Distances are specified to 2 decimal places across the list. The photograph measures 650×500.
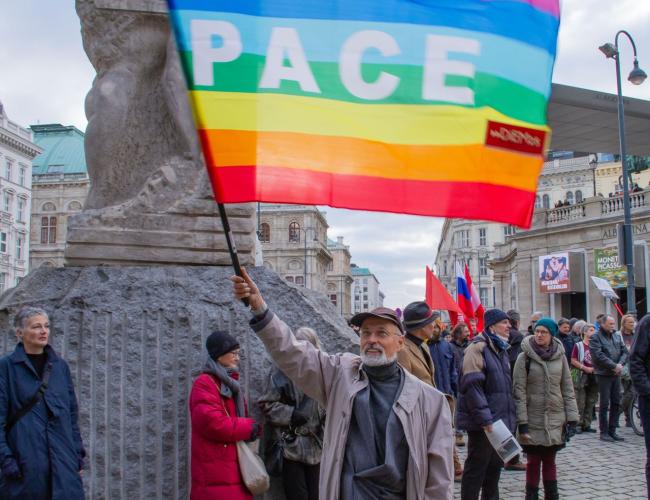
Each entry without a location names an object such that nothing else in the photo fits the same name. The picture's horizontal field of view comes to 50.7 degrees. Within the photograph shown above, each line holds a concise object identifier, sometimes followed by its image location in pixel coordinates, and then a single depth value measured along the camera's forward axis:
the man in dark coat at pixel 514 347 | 8.73
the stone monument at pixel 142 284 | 4.50
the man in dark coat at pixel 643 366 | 5.77
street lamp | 15.23
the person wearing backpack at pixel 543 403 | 6.36
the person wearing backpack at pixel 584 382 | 11.49
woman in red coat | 4.06
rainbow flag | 2.74
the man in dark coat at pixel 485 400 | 5.90
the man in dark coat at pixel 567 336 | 11.68
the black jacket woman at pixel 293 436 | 4.53
